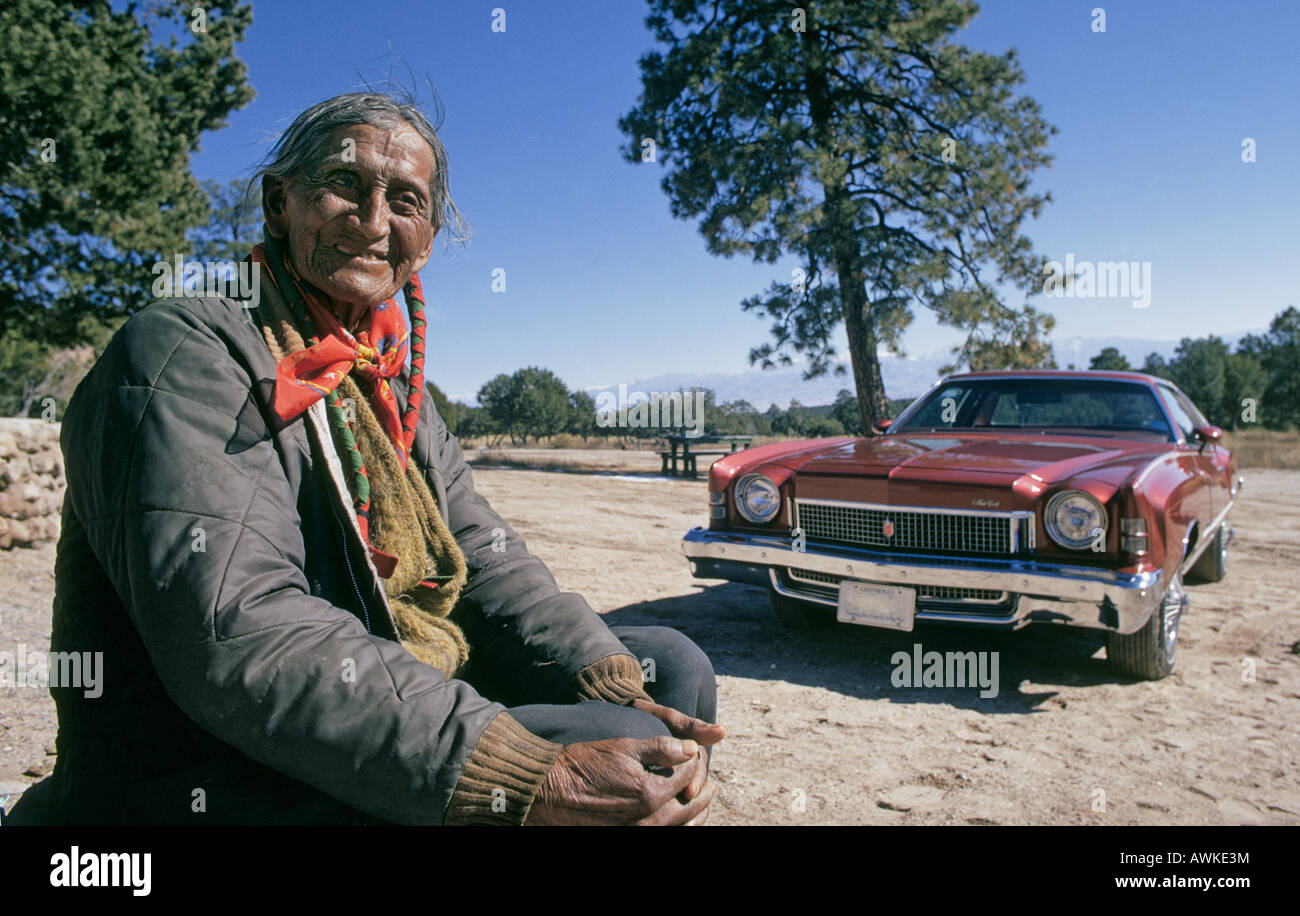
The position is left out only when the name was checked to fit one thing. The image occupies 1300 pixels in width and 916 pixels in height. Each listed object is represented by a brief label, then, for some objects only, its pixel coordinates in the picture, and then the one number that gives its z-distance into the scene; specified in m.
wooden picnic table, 15.77
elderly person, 1.02
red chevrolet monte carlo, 3.57
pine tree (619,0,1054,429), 15.38
